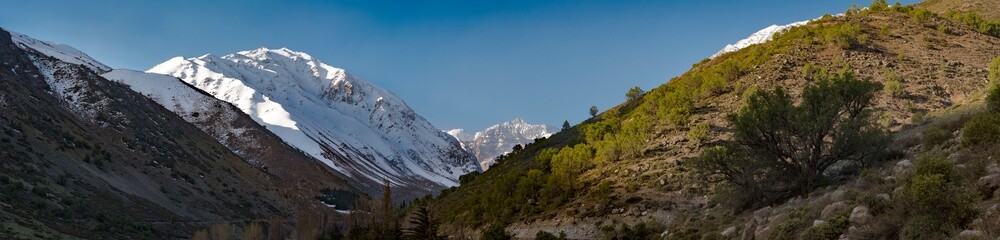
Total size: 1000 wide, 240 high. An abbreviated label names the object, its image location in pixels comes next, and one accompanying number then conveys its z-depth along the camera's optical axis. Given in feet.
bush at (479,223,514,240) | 102.78
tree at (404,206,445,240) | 112.68
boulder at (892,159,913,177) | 57.29
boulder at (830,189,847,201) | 53.83
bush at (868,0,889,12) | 194.16
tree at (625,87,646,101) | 233.99
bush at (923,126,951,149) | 69.87
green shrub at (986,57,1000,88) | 95.14
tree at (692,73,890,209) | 75.77
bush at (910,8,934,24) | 163.63
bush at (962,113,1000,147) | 55.36
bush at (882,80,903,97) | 113.70
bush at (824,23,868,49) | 147.36
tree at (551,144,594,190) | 124.47
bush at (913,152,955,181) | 47.64
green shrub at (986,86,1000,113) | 68.21
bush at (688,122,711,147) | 116.98
